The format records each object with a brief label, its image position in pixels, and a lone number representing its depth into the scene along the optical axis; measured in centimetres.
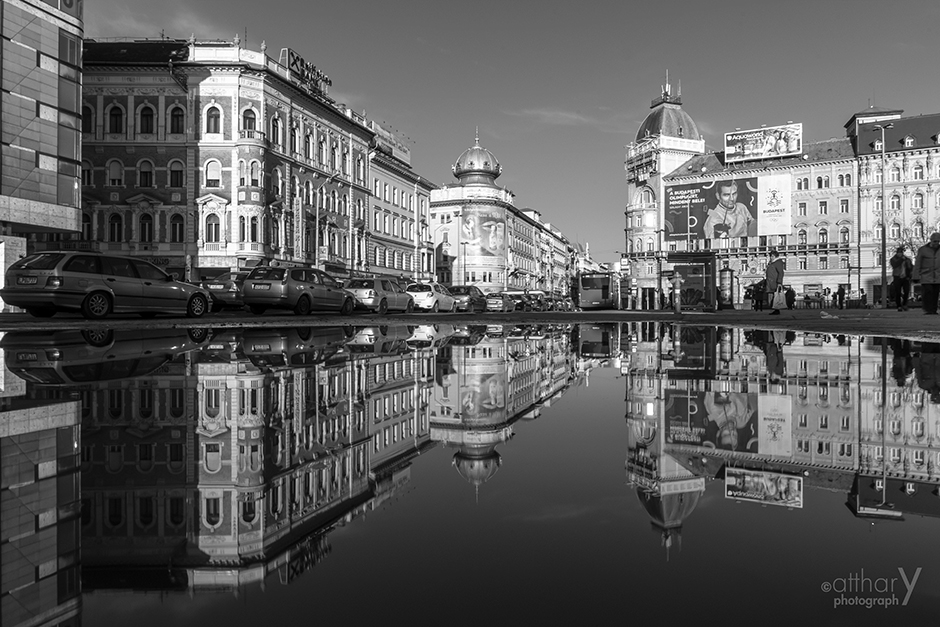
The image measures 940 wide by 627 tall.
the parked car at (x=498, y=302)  4794
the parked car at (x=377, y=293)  2764
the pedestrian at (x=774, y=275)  2397
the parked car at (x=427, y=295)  3259
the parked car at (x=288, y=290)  2100
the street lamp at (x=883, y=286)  3769
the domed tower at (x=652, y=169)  8500
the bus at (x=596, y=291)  5991
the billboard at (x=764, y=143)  7538
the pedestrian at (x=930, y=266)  1705
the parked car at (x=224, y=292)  2506
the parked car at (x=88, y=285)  1437
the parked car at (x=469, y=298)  4075
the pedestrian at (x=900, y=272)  2389
